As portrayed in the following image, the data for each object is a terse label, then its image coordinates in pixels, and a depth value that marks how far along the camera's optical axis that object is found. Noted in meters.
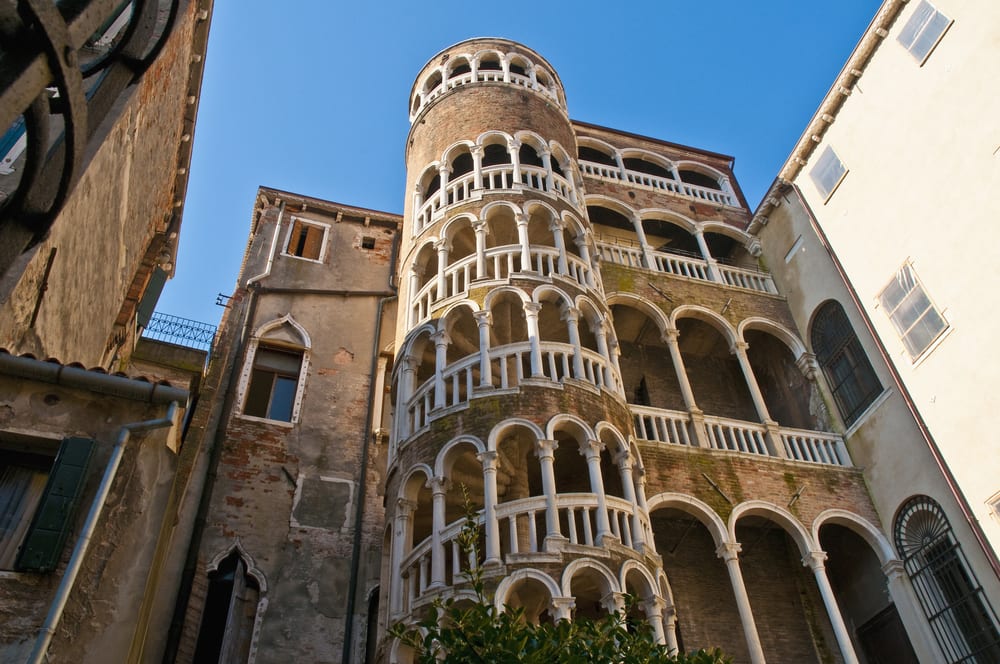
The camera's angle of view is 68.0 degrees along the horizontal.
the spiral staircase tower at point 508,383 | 11.32
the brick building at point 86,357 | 3.21
